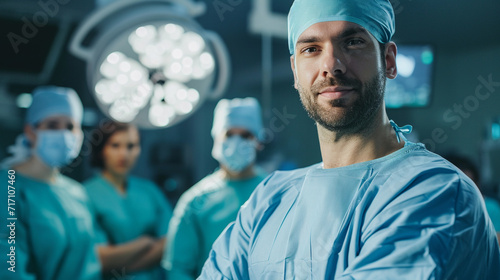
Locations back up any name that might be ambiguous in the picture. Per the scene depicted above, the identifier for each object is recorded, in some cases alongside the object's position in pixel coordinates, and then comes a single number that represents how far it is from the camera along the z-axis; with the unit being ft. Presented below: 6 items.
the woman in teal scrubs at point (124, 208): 8.80
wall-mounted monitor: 11.89
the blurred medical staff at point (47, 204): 6.97
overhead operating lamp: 5.76
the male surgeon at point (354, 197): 2.64
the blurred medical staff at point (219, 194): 7.91
